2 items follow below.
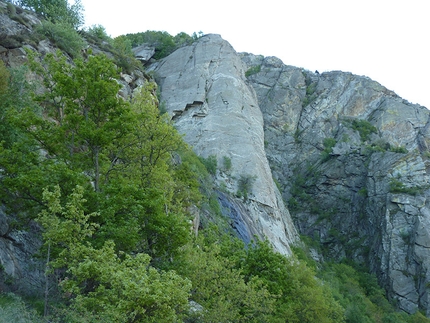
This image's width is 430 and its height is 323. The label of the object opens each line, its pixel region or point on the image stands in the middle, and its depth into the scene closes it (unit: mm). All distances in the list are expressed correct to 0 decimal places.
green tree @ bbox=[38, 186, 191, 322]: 11922
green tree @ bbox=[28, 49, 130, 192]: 18109
